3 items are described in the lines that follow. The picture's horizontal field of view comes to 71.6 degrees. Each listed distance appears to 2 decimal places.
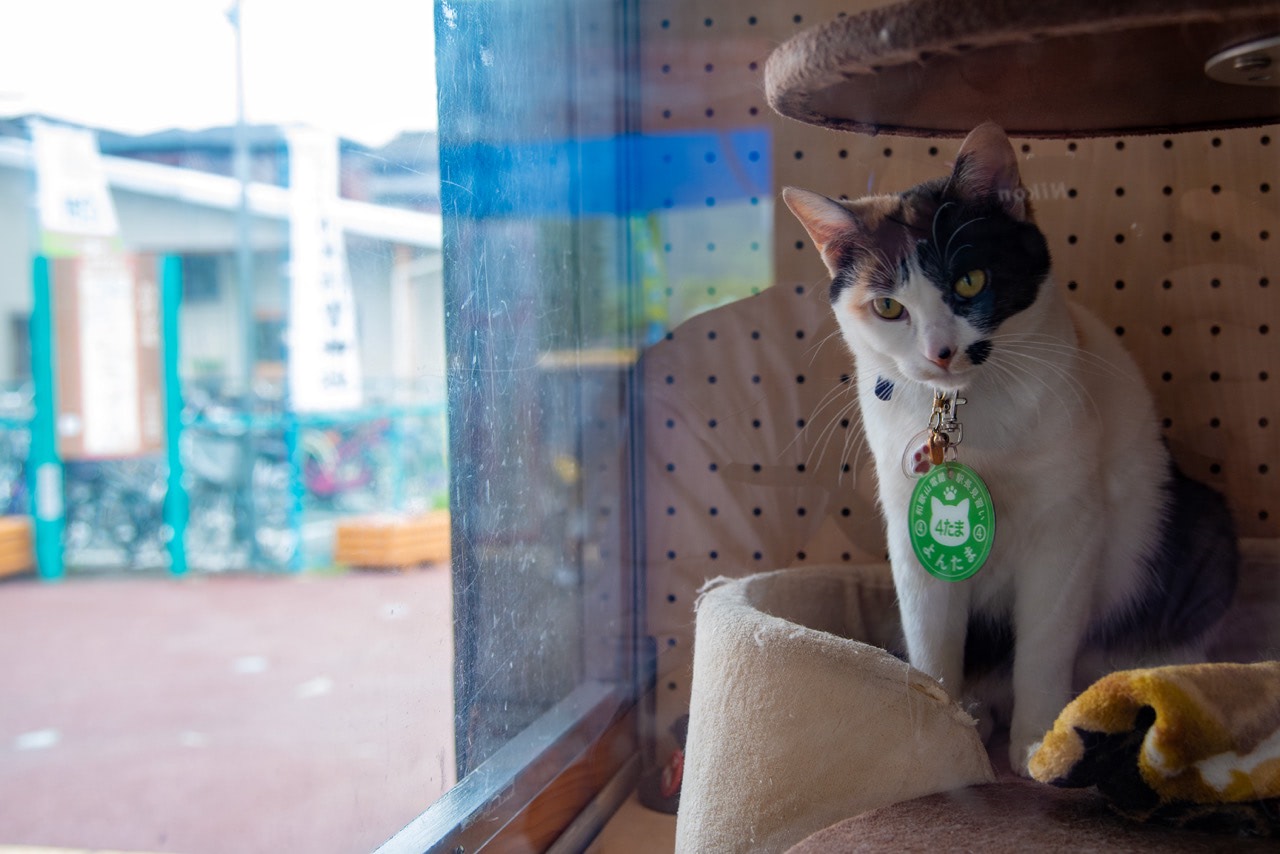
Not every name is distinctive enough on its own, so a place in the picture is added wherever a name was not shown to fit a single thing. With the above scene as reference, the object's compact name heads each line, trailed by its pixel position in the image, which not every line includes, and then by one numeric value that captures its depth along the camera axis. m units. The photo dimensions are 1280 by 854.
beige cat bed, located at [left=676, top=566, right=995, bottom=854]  0.64
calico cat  0.72
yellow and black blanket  0.52
